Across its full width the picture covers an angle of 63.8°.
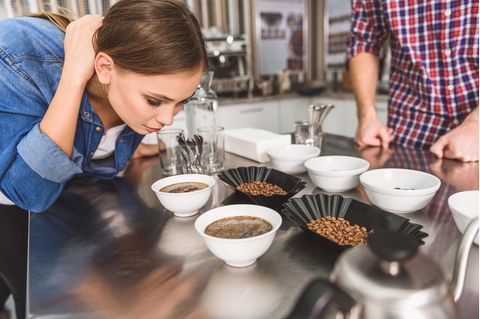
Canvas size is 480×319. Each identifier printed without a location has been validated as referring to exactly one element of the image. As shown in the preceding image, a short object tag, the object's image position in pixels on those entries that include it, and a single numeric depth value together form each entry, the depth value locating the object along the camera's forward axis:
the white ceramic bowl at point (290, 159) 1.18
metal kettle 0.38
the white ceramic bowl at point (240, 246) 0.63
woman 0.93
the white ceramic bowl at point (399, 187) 0.84
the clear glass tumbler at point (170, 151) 1.24
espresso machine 3.54
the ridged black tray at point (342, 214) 0.72
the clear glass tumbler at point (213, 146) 1.27
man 1.50
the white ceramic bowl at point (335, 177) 1.01
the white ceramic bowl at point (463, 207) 0.70
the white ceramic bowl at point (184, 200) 0.87
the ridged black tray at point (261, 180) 0.90
